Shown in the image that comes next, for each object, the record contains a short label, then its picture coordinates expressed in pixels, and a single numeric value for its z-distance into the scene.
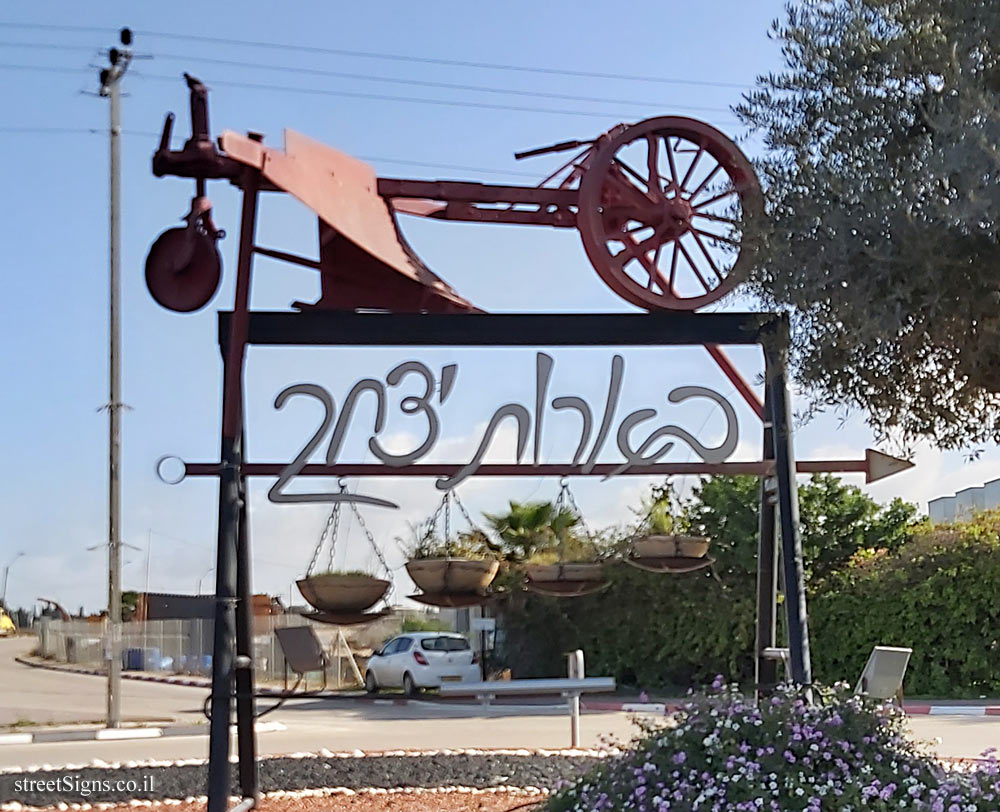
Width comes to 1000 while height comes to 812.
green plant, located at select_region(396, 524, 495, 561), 8.66
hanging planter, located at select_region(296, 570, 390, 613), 7.88
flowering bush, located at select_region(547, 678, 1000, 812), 5.39
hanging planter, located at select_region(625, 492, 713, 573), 8.36
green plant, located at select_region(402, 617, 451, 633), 29.35
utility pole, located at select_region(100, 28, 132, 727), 17.53
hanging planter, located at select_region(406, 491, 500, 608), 8.09
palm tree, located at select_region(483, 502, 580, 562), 17.50
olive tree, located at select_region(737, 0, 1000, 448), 5.18
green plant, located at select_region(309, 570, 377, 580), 7.90
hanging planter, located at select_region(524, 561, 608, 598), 8.51
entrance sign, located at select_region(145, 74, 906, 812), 7.15
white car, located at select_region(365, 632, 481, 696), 22.25
